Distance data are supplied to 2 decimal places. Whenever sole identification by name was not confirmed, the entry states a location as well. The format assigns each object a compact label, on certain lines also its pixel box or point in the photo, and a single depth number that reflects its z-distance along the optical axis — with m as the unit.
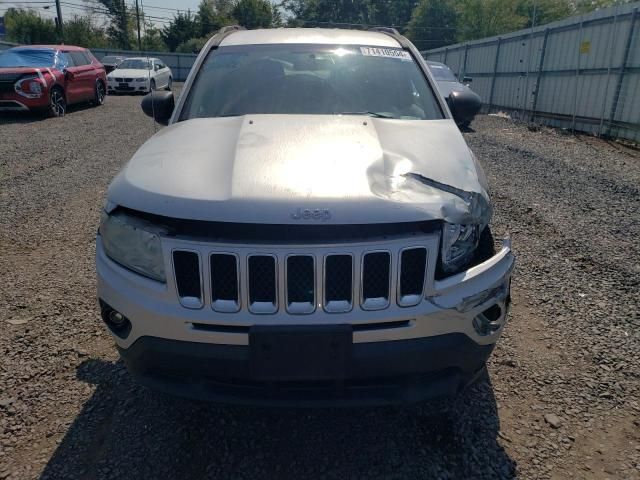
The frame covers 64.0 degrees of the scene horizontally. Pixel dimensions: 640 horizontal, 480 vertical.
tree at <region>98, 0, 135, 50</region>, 57.53
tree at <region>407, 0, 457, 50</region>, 50.31
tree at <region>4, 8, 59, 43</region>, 46.53
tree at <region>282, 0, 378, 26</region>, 58.16
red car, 11.76
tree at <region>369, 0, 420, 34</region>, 59.12
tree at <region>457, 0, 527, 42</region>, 43.38
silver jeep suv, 1.89
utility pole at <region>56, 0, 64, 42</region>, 42.41
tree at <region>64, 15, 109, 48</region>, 49.83
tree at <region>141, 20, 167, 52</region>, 57.48
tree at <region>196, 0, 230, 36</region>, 58.16
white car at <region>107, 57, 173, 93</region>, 20.77
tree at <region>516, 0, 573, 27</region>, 45.88
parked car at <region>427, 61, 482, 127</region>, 12.47
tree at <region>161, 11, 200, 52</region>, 56.82
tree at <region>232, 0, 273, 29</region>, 59.78
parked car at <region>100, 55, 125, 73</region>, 27.98
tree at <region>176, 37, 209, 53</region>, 50.32
